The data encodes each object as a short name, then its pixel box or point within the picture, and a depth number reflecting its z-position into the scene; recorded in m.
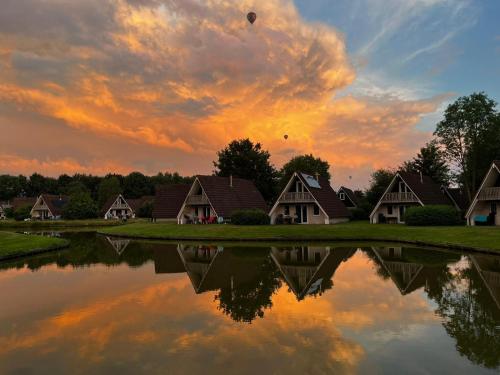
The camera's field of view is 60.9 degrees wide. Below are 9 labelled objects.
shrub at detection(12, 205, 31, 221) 87.25
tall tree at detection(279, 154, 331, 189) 86.38
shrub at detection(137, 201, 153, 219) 75.39
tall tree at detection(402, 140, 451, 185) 61.66
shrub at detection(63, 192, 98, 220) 79.19
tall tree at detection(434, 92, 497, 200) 49.97
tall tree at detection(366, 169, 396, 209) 55.53
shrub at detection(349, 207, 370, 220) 55.53
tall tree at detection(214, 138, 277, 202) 78.06
